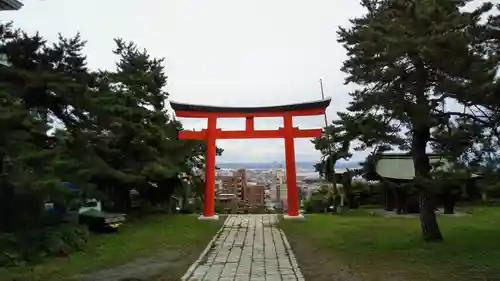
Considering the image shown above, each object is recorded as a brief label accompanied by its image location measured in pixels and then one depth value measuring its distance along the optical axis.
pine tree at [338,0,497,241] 7.73
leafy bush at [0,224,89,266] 6.83
